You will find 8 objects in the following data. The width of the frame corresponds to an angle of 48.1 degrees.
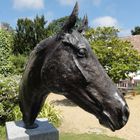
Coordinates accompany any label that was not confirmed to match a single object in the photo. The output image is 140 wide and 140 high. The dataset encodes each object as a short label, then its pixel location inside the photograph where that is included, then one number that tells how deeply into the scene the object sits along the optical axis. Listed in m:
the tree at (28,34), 12.44
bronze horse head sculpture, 1.17
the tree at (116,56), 6.80
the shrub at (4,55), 6.17
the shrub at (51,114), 4.75
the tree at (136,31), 26.65
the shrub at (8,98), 4.47
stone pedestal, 1.59
